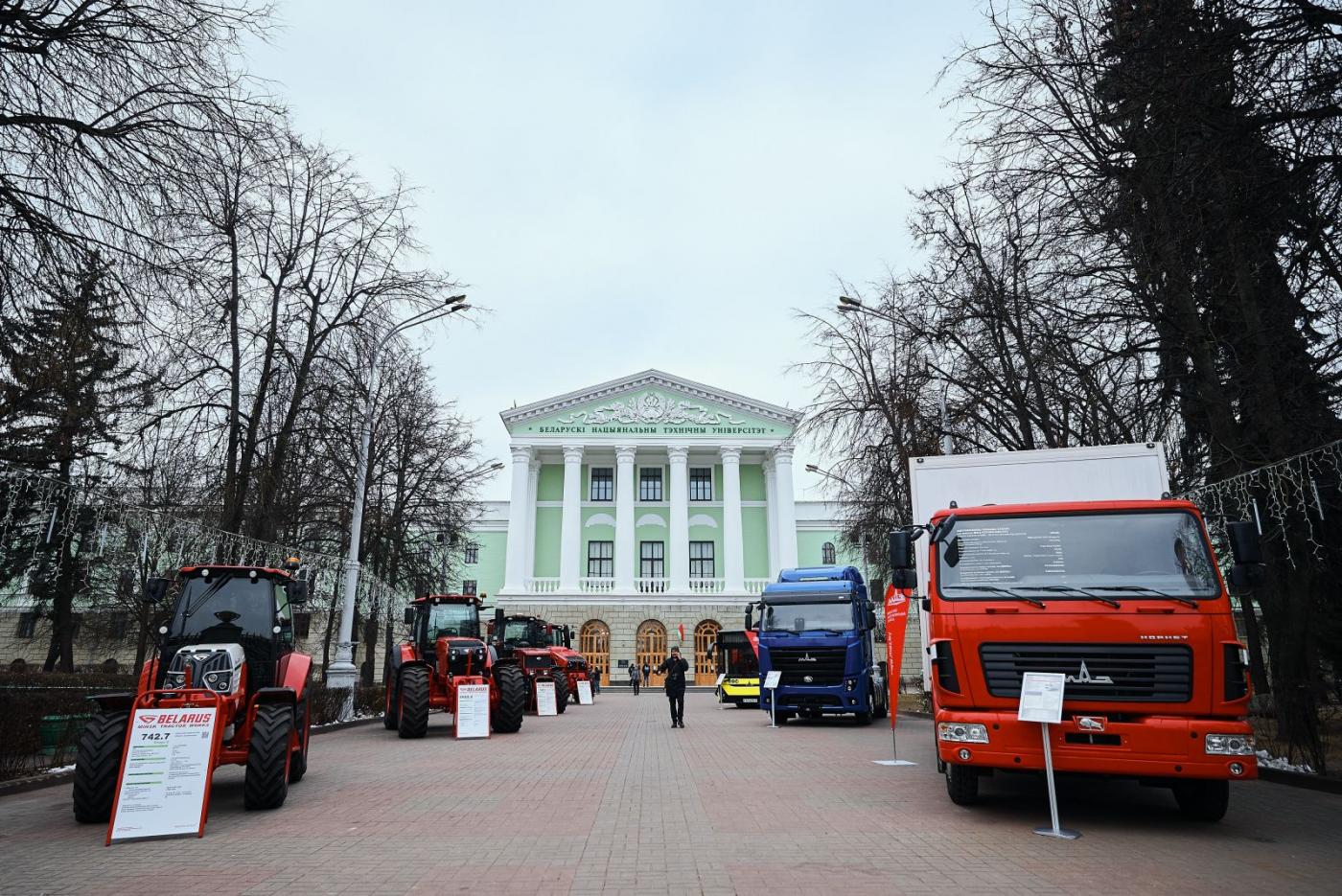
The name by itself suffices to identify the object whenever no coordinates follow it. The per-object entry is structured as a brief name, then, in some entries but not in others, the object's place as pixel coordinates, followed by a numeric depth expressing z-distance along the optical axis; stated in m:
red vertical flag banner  13.05
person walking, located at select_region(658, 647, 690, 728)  20.72
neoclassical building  49.72
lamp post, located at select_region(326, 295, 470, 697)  19.80
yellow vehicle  30.80
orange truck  7.08
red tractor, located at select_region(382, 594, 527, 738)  16.19
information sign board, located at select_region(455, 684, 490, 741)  16.52
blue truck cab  19.42
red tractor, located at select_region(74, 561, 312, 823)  7.99
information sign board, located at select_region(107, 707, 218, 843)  7.27
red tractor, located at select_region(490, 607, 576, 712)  26.19
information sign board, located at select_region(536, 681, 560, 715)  24.75
